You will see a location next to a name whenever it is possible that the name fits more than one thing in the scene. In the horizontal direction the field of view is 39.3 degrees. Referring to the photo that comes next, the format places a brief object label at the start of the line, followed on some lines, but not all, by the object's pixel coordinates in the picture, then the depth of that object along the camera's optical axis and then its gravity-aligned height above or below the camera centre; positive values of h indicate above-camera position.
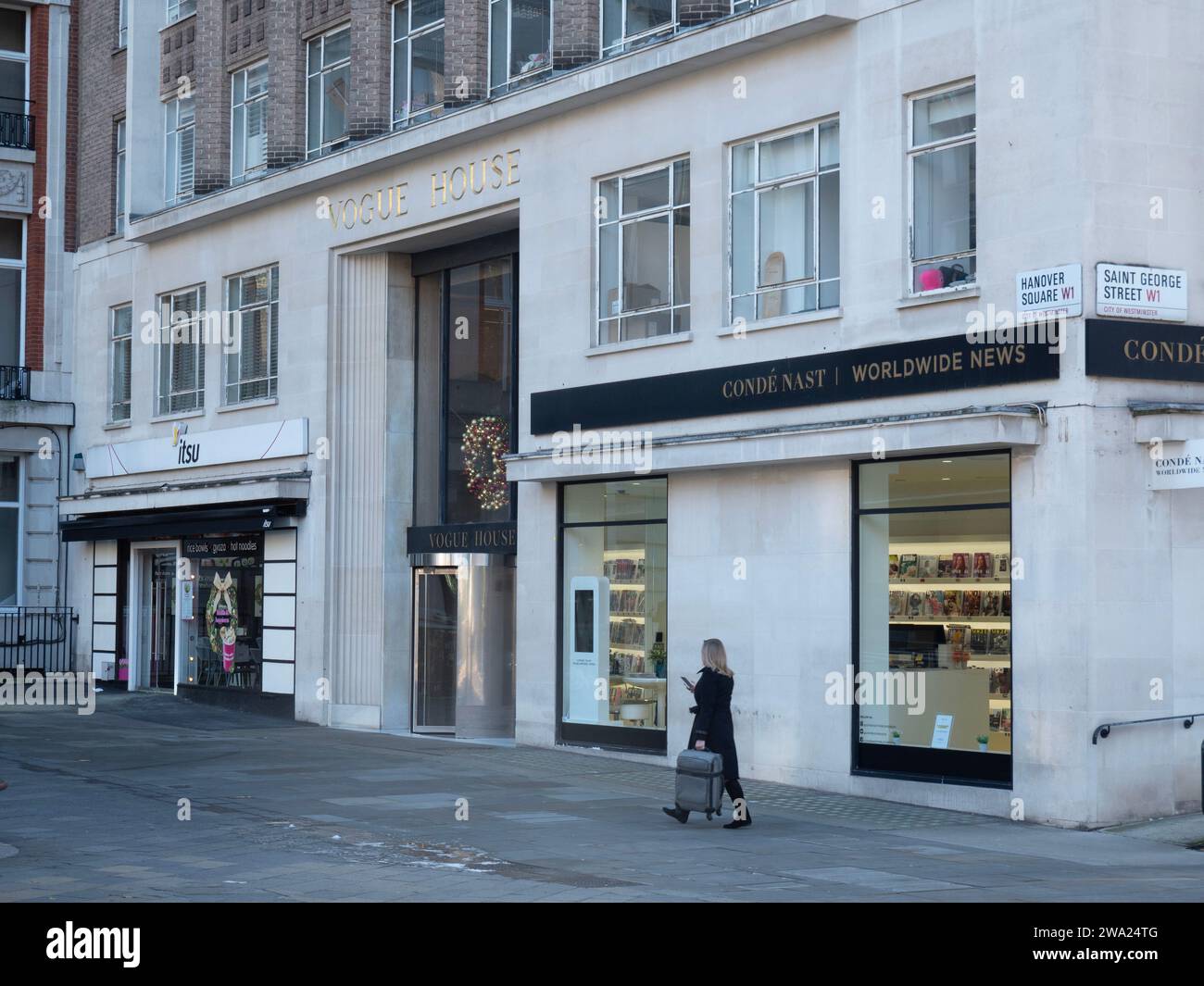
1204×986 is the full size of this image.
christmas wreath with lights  24.08 +1.58
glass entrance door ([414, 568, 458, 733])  24.36 -1.22
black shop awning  25.89 +0.74
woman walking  14.81 -1.38
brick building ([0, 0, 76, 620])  32.78 +5.56
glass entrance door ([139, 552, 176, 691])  30.09 -1.05
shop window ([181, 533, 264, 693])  27.17 -0.80
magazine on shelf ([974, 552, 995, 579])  16.17 +0.05
